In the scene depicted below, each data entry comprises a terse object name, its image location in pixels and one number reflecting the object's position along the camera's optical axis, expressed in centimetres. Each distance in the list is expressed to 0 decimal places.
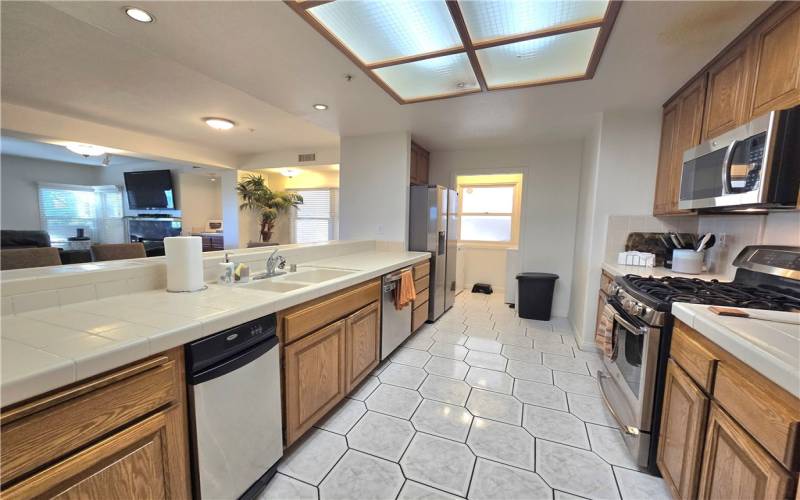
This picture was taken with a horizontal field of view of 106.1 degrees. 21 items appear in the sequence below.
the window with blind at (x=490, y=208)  521
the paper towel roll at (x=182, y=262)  149
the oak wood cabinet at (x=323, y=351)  153
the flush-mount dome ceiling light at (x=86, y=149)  422
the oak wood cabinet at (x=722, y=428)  80
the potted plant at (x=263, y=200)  604
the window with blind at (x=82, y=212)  712
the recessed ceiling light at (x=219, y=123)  381
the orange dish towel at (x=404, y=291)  264
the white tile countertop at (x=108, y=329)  74
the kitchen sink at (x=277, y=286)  197
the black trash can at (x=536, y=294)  383
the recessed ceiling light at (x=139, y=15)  152
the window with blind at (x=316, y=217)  653
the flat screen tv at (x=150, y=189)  668
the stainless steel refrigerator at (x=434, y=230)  356
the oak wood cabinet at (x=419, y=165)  389
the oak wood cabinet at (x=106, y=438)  71
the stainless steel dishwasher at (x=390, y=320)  250
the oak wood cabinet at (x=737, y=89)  139
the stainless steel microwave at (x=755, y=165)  134
